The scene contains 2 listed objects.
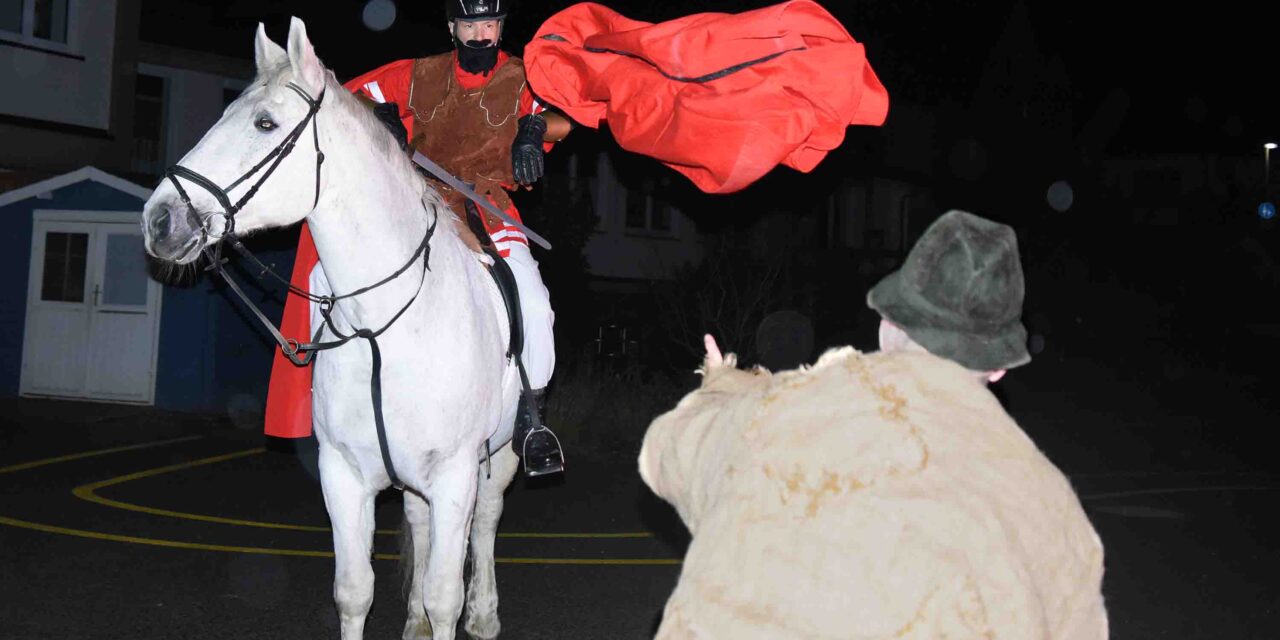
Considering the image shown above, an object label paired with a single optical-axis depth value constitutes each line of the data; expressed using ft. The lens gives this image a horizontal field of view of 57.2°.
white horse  14.01
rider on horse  18.54
